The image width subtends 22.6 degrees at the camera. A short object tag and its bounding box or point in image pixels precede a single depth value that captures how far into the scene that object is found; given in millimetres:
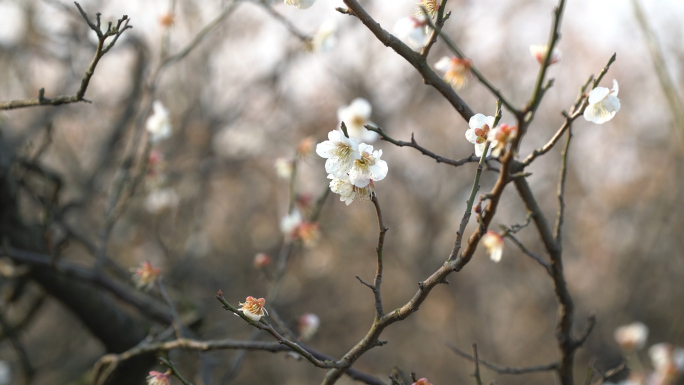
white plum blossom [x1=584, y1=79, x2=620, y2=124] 1023
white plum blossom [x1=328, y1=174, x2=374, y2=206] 1030
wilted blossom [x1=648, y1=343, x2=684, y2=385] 1545
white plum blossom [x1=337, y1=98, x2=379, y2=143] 1125
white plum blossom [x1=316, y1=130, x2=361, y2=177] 1016
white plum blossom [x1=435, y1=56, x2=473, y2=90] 1051
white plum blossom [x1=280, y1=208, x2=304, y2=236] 1362
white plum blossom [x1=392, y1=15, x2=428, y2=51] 1061
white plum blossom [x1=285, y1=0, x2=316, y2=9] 1052
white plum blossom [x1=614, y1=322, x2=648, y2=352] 1783
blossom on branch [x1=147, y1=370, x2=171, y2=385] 1078
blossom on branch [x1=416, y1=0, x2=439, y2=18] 1059
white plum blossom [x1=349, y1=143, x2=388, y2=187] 1019
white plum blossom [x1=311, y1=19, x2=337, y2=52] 1304
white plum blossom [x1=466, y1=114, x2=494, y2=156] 1019
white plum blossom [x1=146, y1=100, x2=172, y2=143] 1395
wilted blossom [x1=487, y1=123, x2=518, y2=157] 955
